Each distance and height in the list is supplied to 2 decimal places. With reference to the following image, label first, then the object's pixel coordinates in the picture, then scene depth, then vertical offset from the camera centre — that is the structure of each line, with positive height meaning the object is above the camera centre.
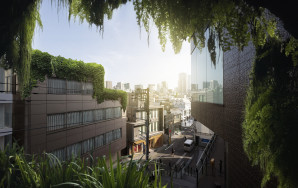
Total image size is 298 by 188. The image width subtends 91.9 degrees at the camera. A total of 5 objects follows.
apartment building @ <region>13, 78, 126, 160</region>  11.74 -2.58
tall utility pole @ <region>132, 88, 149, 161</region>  16.00 -3.29
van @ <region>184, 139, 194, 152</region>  28.29 -10.34
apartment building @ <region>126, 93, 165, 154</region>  27.59 -7.03
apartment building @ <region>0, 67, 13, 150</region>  10.94 -1.20
